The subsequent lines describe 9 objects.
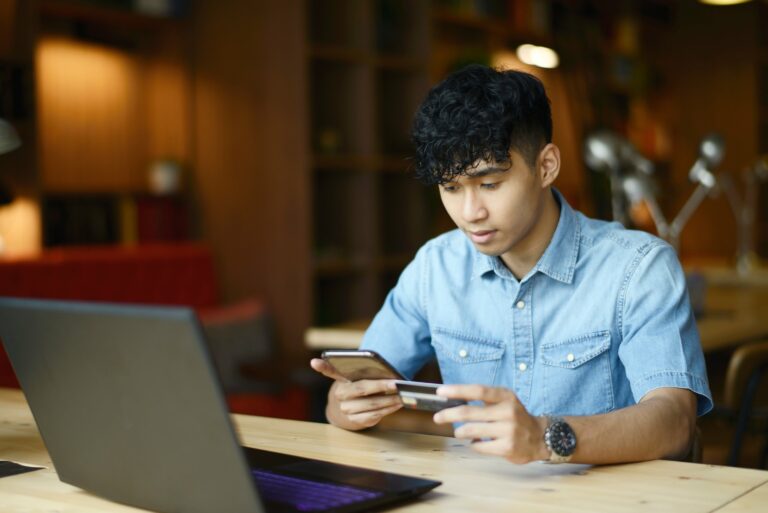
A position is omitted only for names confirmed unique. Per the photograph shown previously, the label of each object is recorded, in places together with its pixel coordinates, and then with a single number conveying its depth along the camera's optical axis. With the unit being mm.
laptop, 1083
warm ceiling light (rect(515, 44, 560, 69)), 6871
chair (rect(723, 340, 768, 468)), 2895
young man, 1727
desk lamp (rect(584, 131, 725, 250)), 4020
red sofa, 4090
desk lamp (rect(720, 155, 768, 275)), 8844
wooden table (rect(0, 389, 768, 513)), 1289
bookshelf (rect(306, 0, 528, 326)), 5225
